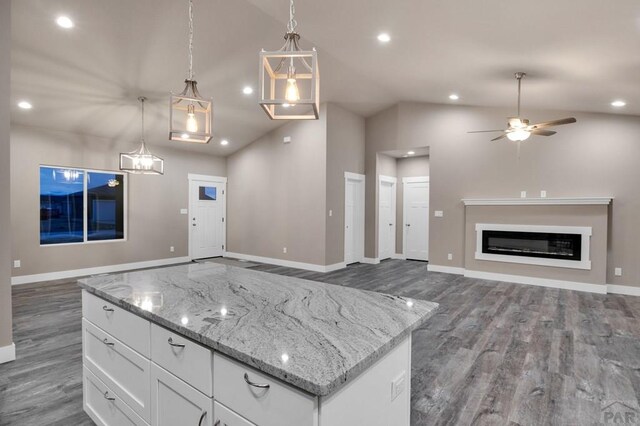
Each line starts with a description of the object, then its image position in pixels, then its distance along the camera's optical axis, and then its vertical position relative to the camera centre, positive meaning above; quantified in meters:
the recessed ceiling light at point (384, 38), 3.98 +2.10
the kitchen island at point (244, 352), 1.00 -0.52
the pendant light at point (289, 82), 1.66 +0.67
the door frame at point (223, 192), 8.35 +0.45
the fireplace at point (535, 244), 5.52 -0.63
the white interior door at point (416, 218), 8.47 -0.23
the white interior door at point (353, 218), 7.55 -0.22
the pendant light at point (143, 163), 5.25 +0.73
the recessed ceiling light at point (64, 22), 3.46 +1.98
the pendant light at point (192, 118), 2.39 +0.69
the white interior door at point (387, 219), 8.29 -0.27
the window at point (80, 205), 6.14 +0.05
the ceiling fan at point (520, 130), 4.57 +1.12
